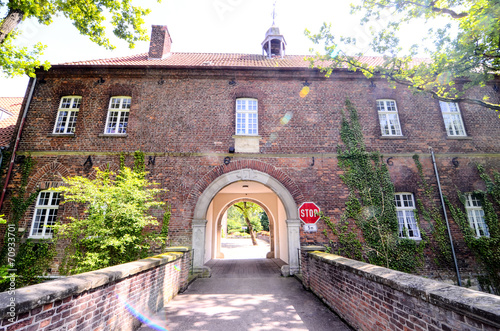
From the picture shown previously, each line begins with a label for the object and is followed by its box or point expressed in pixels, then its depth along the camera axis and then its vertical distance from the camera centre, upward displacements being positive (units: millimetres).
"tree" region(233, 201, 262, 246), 21469 +701
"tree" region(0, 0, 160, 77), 6375 +6391
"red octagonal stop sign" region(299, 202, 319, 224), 7395 +355
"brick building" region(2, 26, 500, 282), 8742 +3663
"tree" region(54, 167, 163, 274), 6137 +92
